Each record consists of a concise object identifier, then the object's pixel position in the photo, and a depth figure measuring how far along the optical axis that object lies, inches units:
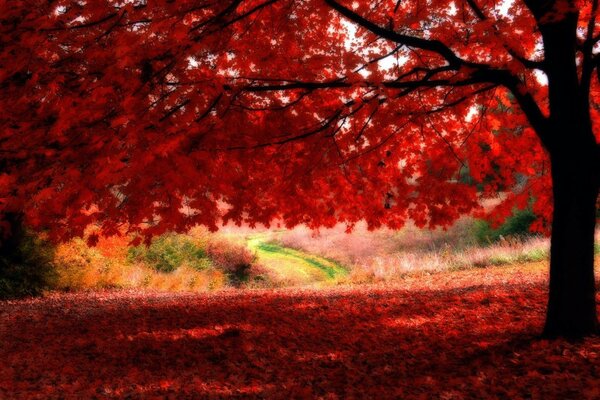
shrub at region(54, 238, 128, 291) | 465.7
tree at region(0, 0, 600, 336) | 163.3
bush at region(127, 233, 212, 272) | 632.4
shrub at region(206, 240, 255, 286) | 705.0
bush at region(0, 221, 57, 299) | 416.8
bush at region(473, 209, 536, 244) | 738.8
